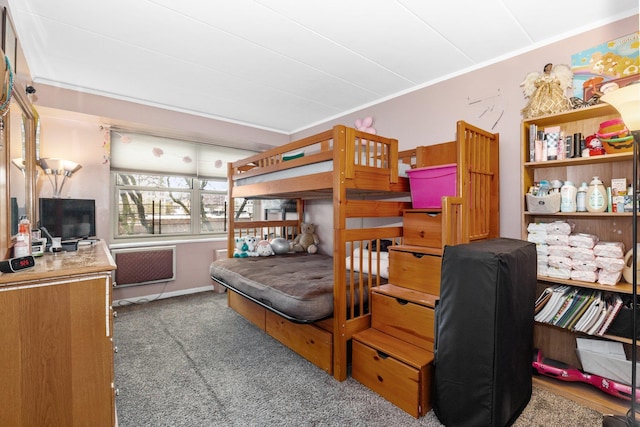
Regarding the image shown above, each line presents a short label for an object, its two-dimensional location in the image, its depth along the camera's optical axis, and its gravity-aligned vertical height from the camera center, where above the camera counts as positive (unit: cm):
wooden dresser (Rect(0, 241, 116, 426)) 118 -54
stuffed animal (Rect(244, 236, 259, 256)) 360 -38
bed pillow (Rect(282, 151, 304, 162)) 316 +60
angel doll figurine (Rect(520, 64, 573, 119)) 209 +83
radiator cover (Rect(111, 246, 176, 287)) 356 -62
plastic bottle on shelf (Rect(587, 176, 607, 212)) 188 +8
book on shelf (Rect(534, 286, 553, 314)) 202 -61
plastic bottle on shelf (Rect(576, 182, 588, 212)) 196 +7
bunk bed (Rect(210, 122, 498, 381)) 204 -2
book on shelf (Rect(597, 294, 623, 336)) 178 -62
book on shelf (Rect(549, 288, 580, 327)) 194 -63
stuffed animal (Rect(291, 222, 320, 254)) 398 -37
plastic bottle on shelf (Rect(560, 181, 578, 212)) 201 +8
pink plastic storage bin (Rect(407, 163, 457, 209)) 215 +20
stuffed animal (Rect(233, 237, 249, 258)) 357 -42
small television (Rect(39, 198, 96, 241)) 245 -1
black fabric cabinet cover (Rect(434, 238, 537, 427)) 143 -62
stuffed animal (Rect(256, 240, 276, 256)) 359 -42
